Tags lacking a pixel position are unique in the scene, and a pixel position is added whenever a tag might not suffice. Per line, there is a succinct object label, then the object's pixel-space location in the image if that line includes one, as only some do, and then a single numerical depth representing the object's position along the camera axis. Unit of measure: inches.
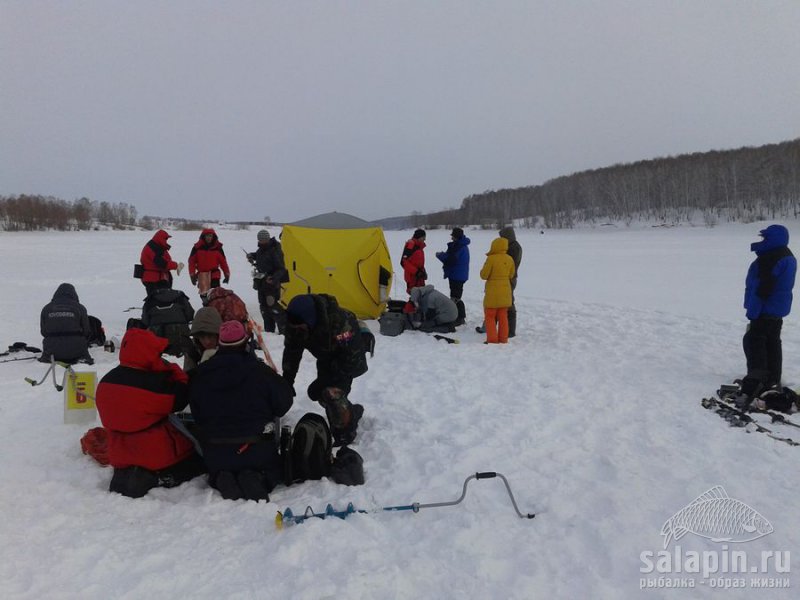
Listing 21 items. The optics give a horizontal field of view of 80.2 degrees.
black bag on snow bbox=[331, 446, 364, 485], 131.4
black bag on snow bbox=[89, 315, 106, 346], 278.7
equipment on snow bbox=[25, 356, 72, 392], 189.0
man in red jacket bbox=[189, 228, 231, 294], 335.6
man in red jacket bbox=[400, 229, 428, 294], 359.6
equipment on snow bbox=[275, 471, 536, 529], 110.5
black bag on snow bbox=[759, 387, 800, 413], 176.2
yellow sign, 165.2
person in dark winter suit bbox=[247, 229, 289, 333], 321.1
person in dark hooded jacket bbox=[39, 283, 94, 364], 228.4
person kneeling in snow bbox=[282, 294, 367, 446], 146.6
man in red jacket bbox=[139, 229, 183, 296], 304.2
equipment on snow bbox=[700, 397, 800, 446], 157.2
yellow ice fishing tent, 335.9
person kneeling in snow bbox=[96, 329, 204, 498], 122.6
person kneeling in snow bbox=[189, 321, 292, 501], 123.3
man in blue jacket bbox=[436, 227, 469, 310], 341.4
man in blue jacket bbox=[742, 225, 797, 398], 186.5
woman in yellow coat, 283.4
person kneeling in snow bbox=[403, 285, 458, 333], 318.7
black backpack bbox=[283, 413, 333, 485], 131.6
